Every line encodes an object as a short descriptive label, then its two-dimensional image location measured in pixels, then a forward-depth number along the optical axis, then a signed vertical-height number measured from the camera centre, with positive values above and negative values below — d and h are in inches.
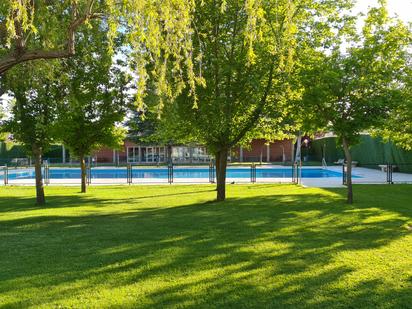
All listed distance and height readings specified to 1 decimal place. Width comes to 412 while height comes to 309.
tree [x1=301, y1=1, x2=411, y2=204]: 419.5 +76.6
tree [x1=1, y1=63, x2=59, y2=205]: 473.1 +47.0
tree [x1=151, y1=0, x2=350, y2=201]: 433.1 +92.8
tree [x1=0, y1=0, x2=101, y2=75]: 216.5 +89.7
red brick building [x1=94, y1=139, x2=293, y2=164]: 1664.6 +8.1
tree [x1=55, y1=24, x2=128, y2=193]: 477.7 +77.0
